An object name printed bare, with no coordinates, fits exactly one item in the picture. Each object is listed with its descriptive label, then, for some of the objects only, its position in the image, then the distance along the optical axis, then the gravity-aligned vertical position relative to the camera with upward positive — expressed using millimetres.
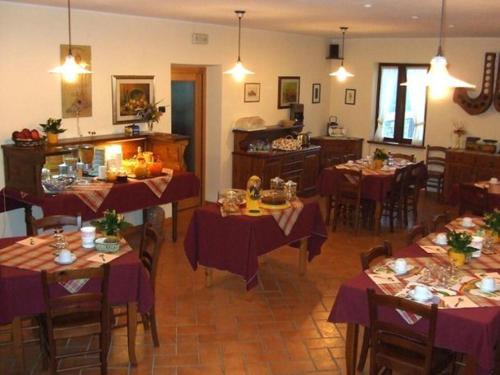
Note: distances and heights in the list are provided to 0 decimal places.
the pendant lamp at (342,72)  8975 +382
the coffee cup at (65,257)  4344 -1204
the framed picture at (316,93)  11555 +64
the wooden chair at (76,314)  3939 -1556
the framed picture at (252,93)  9820 +32
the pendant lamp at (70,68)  5301 +205
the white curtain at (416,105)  11133 -117
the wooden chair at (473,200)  7124 -1201
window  11164 -141
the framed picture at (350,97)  11805 +3
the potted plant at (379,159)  8797 -898
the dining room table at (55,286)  4113 -1327
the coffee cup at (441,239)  5051 -1186
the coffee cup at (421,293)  3846 -1253
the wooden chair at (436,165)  10641 -1198
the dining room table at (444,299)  3619 -1293
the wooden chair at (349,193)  8297 -1345
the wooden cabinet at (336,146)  11492 -937
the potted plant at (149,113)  7926 -278
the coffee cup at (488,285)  4016 -1241
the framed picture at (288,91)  10583 +85
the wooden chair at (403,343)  3588 -1528
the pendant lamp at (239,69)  7133 +326
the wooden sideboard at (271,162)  9531 -1094
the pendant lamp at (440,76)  4047 +155
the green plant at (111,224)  4777 -1054
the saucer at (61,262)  4340 -1234
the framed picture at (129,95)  7686 -39
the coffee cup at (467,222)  5607 -1145
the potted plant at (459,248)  4504 -1122
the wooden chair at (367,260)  4375 -1203
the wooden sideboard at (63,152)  6176 -697
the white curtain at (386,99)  11469 -18
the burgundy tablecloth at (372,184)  8258 -1204
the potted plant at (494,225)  5105 -1068
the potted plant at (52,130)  6719 -443
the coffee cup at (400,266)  4324 -1214
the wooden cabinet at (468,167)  9844 -1122
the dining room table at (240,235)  5676 -1385
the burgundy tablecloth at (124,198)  6164 -1184
